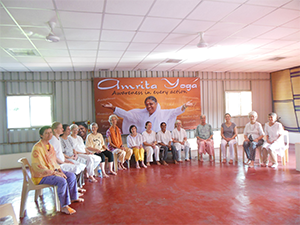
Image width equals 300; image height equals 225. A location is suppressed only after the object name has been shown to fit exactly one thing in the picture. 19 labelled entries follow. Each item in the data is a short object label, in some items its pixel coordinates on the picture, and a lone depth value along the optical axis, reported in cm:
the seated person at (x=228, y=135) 638
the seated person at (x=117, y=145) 589
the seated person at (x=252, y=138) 582
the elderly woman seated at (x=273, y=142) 565
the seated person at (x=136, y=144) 612
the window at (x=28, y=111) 708
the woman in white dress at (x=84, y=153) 480
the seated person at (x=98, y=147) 534
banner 756
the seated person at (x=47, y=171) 328
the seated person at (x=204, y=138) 656
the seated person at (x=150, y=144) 627
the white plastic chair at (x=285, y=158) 575
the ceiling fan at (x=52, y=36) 362
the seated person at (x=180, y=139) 666
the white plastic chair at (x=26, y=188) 334
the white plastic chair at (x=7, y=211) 205
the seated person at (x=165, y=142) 649
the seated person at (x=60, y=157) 392
